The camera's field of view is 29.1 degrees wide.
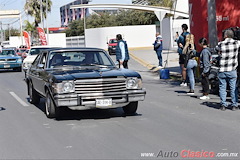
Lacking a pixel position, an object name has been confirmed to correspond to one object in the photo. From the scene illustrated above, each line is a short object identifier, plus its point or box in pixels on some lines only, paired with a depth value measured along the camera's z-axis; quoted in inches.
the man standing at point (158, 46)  927.0
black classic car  370.0
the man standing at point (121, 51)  676.7
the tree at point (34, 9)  2628.0
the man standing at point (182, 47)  601.3
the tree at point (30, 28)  3124.8
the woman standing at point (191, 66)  522.9
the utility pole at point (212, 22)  640.4
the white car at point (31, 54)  905.8
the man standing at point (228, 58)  404.5
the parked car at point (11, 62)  1125.1
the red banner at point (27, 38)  2019.2
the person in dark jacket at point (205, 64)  484.7
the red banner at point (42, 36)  1833.2
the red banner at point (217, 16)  685.3
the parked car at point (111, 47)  1749.5
